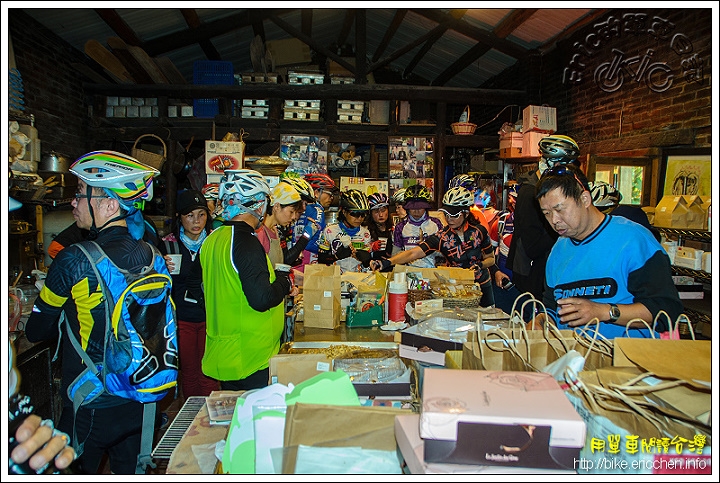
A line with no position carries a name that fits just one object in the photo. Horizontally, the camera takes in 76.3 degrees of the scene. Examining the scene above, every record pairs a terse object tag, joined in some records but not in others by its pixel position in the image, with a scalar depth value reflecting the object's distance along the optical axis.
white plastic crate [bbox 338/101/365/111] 8.77
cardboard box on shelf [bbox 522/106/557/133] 7.30
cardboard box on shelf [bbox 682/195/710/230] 4.04
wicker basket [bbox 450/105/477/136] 8.91
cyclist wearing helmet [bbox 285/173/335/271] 5.00
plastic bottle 3.35
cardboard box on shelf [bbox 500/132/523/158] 7.62
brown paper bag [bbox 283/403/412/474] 1.26
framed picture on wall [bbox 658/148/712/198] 4.33
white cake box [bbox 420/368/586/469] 1.09
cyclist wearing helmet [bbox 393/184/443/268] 5.29
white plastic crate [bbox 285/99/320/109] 8.70
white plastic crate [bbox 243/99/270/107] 8.70
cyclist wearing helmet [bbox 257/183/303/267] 3.88
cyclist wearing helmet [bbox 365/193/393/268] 5.48
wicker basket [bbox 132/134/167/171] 7.75
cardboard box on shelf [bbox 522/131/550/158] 7.20
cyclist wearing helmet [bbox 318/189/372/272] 4.88
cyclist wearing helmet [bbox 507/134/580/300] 3.63
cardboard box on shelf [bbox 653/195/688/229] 4.17
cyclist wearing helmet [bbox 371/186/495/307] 4.67
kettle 4.55
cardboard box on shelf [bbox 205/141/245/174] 7.82
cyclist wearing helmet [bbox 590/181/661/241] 3.16
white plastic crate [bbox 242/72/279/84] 8.52
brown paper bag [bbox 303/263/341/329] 3.22
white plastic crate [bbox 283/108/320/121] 8.72
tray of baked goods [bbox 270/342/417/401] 1.92
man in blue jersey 1.99
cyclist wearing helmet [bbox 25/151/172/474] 2.07
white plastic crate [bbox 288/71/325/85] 8.68
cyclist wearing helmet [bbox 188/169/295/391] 2.62
